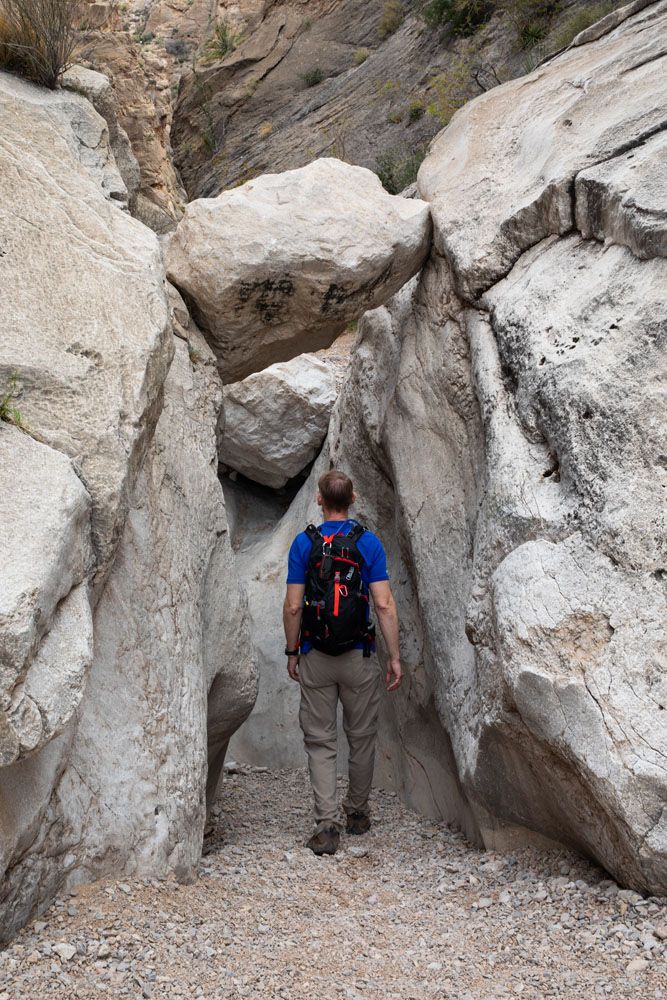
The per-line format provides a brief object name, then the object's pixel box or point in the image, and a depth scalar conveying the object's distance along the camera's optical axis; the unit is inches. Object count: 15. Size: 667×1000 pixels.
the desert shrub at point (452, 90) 546.0
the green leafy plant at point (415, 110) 589.0
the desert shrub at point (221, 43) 864.9
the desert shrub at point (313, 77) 762.2
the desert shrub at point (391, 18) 736.3
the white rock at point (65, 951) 127.5
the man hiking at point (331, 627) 198.5
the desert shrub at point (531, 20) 514.9
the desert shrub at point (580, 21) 470.6
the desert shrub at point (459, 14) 578.9
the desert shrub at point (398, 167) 528.7
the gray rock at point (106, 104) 219.1
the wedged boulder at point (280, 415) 401.4
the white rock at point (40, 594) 115.8
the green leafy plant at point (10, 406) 145.2
